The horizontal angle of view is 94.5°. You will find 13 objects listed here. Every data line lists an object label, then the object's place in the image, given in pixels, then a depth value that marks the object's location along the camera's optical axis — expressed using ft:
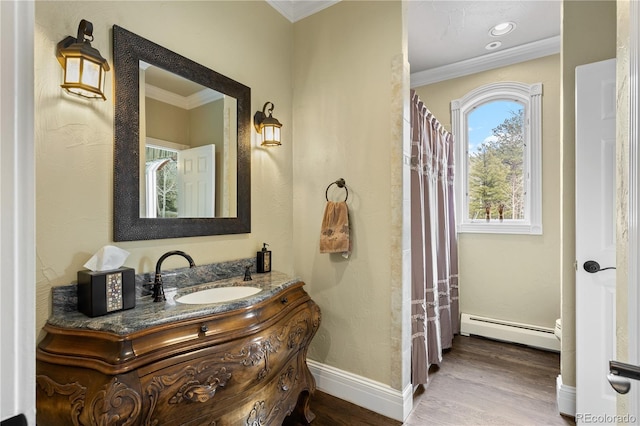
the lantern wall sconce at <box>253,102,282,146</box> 6.48
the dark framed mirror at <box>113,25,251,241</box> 4.51
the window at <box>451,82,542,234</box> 9.43
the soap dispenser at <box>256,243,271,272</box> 6.45
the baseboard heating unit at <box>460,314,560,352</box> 8.95
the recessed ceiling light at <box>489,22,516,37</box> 8.22
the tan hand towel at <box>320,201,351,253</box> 6.41
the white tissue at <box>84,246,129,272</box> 3.88
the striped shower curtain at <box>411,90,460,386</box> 6.93
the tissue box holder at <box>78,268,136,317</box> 3.67
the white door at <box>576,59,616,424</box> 5.36
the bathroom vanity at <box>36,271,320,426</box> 3.01
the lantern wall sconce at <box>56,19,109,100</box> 3.71
